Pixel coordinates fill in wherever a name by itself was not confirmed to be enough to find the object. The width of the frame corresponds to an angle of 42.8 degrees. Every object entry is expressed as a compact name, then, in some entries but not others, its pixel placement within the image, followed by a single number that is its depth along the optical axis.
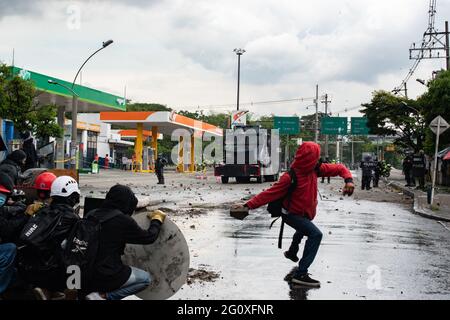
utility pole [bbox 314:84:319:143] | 76.64
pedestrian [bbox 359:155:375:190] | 28.11
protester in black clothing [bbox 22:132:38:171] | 14.52
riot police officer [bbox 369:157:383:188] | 32.09
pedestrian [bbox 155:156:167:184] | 30.73
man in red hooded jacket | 6.60
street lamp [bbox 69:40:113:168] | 30.58
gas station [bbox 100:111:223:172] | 52.50
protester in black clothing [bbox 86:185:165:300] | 4.51
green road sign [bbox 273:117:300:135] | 64.19
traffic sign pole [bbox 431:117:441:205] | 18.19
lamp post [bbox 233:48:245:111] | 66.06
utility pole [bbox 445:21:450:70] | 38.70
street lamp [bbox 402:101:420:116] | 43.59
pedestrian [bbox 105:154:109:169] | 61.22
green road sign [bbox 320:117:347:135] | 62.94
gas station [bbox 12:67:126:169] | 32.50
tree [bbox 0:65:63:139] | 23.95
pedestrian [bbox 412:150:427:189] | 26.38
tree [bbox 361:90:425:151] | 45.66
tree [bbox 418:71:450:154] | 31.06
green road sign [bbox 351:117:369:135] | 61.94
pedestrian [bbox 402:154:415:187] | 29.98
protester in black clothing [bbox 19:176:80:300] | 4.58
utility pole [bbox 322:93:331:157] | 85.45
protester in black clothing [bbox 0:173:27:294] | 4.89
